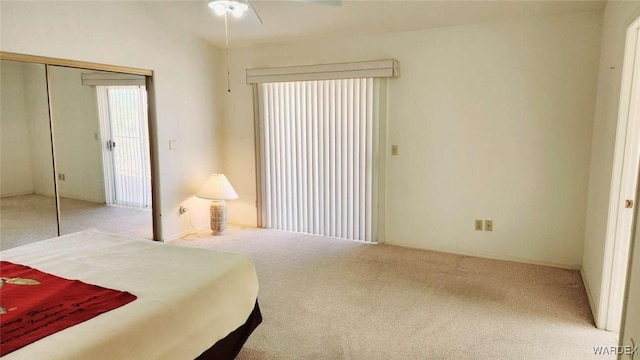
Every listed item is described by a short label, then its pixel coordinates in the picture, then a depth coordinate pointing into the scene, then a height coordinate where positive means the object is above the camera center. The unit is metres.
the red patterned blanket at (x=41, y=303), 1.50 -0.70
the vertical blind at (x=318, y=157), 4.40 -0.28
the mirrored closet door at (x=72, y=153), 3.32 -0.19
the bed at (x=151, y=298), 1.51 -0.71
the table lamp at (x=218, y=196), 4.72 -0.72
